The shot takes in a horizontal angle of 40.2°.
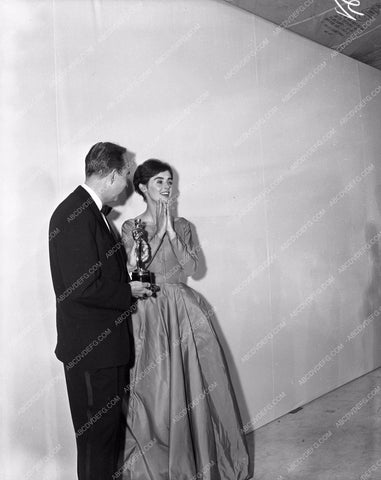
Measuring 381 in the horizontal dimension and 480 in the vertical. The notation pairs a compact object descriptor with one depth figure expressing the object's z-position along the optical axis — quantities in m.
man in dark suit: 1.84
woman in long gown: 2.25
